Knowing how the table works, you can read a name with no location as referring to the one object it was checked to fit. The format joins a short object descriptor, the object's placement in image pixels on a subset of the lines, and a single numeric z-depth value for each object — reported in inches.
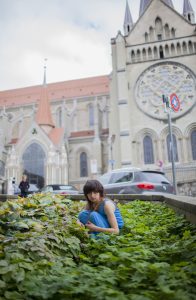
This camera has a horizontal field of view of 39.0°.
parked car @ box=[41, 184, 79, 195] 522.9
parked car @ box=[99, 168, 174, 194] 362.3
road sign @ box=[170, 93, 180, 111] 594.5
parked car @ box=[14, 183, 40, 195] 753.8
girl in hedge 145.3
